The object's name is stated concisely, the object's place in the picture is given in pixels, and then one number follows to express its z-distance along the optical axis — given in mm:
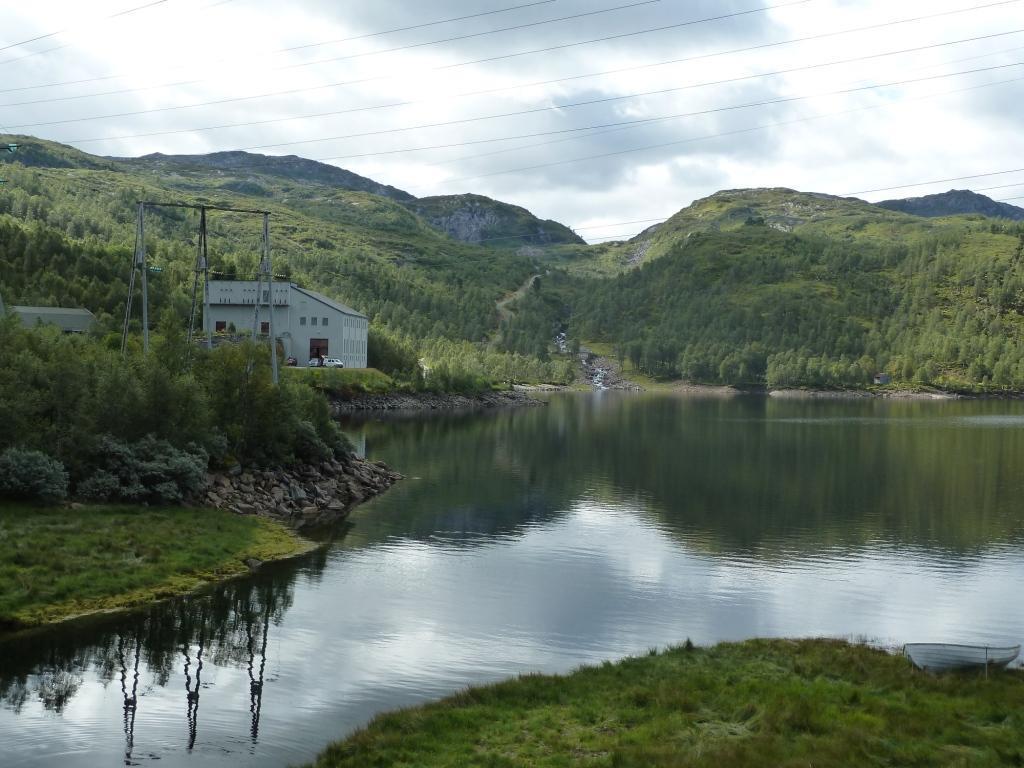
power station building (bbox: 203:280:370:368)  126875
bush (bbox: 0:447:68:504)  38281
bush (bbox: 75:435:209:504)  41875
